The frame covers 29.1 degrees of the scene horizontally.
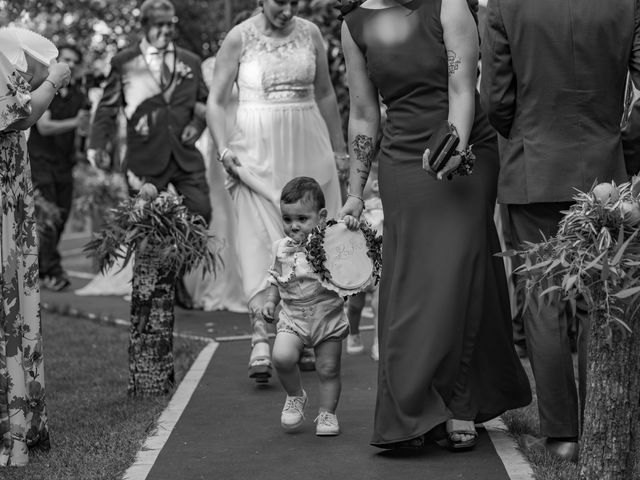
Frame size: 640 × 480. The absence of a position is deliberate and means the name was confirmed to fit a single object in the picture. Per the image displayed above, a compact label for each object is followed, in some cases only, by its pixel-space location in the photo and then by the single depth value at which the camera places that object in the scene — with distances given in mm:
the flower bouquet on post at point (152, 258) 7348
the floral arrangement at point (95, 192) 19562
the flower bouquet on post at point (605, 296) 4609
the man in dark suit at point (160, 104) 10297
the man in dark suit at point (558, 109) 5305
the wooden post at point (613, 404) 4777
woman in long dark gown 5586
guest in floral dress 5809
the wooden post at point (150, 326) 7453
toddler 6148
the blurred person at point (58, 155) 13922
